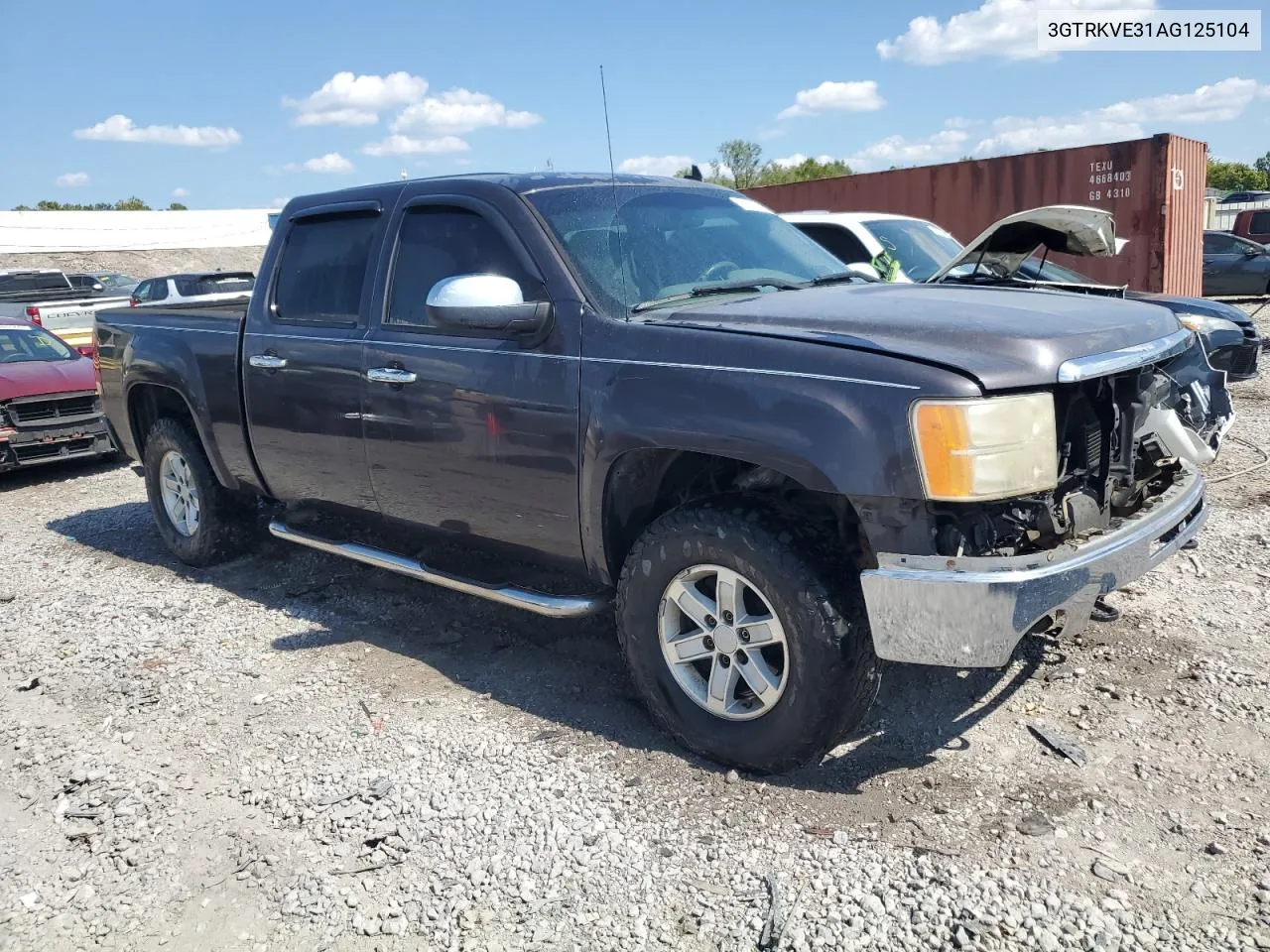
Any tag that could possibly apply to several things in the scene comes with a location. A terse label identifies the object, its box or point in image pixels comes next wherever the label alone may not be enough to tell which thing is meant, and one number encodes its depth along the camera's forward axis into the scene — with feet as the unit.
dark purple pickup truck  9.46
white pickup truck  44.32
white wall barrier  127.44
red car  29.66
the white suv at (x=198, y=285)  55.06
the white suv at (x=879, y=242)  26.89
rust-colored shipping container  44.68
